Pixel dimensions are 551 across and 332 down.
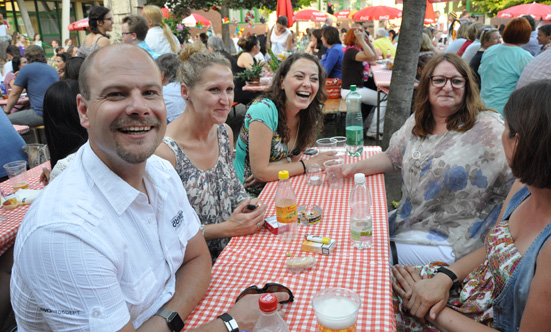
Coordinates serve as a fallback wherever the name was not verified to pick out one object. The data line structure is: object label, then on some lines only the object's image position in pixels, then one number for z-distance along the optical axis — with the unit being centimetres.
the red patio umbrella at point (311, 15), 2338
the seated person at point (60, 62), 737
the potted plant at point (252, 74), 770
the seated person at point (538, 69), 424
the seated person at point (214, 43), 941
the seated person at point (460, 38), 887
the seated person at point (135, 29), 622
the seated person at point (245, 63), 799
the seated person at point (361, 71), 707
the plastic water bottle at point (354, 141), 351
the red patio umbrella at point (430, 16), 1752
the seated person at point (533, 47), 859
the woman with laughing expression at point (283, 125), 304
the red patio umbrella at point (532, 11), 1628
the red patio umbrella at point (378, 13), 1877
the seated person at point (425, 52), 677
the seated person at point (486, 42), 677
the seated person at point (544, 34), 901
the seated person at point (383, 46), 1036
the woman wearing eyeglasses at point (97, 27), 624
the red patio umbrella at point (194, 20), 1796
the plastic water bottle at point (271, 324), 136
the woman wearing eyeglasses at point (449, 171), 244
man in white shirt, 112
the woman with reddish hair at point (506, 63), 563
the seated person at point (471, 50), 776
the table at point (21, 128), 502
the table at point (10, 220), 246
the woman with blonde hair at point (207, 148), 230
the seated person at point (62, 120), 290
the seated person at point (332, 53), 798
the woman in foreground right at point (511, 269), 154
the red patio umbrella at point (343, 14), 3062
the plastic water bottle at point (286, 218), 212
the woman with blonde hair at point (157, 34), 720
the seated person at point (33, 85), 631
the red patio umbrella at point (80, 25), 1706
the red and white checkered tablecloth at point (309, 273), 151
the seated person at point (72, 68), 435
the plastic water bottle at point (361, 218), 197
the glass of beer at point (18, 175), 304
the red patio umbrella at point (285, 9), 1151
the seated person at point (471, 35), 824
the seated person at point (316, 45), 1094
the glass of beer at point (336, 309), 132
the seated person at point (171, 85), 491
